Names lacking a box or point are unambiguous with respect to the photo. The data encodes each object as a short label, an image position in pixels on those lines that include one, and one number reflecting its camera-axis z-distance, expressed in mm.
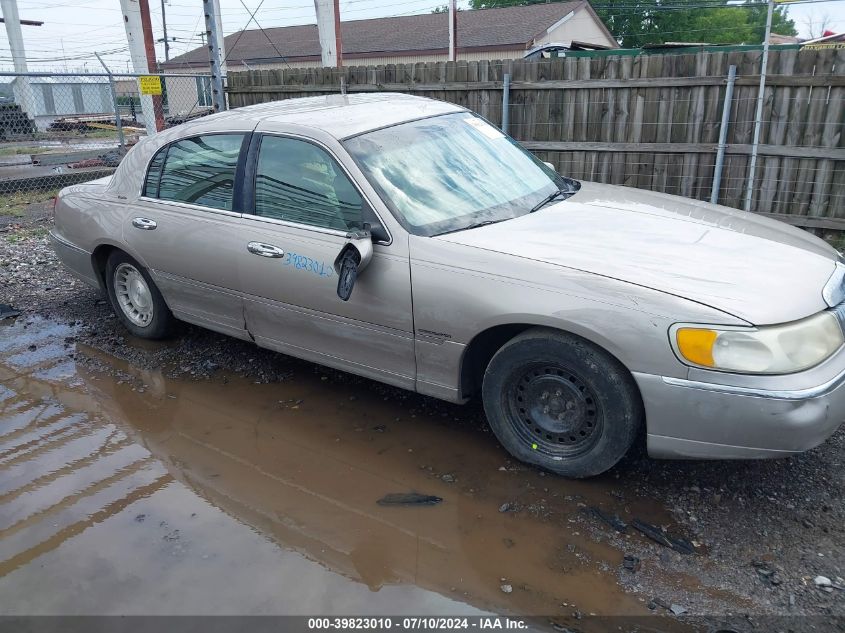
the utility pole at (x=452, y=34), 23312
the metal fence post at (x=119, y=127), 11364
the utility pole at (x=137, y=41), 16844
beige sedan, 2838
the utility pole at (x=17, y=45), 26688
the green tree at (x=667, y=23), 42000
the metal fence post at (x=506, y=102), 8625
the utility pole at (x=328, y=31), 17641
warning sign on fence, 9851
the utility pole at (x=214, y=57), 8070
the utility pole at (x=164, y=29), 44669
